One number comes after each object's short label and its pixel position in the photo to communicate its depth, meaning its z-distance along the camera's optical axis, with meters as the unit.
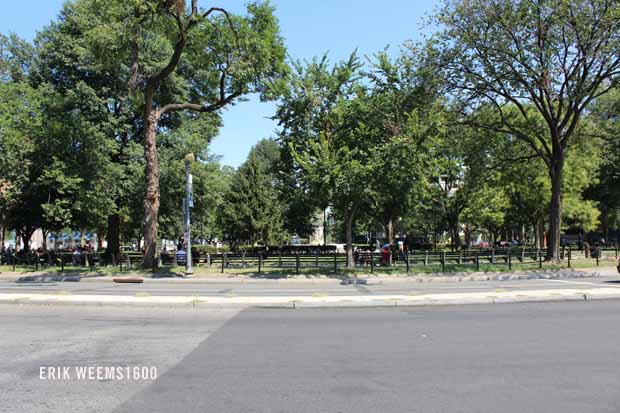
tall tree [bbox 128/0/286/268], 23.20
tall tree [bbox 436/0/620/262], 22.14
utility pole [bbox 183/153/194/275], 23.38
